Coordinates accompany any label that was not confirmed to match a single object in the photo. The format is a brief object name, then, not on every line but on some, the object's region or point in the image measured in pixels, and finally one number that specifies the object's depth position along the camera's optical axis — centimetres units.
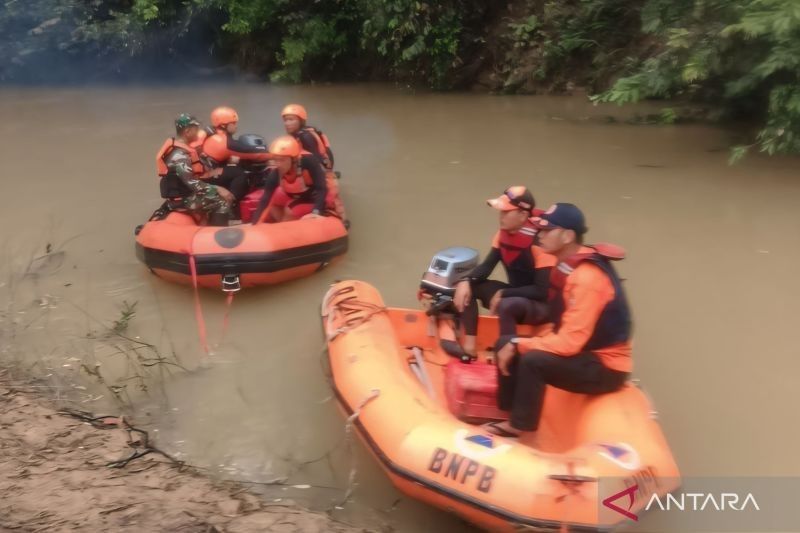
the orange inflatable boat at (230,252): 510
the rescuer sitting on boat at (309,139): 614
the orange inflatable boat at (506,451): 268
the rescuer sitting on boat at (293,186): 565
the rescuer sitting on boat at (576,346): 311
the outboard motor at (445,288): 427
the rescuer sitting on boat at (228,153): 626
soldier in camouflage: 558
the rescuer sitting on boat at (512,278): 394
